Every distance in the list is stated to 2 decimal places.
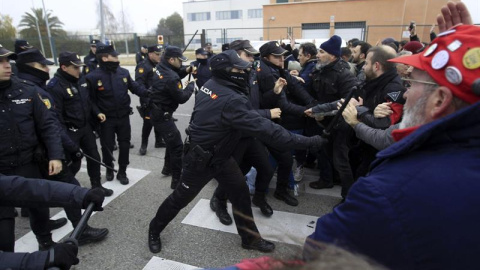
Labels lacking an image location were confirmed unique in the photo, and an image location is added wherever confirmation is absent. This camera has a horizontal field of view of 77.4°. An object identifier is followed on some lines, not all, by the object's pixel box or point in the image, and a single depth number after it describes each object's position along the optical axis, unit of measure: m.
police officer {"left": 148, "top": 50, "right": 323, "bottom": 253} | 2.74
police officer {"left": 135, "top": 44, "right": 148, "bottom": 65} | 10.57
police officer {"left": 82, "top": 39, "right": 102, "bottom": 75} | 7.03
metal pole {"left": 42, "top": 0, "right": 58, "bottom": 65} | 23.26
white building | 54.91
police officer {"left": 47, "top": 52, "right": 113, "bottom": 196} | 3.83
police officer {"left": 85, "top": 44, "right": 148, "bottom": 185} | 4.52
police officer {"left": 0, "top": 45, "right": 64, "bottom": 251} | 2.60
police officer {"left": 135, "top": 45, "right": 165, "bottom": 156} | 6.54
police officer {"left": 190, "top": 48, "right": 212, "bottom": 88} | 7.99
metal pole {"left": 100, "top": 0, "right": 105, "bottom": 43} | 17.44
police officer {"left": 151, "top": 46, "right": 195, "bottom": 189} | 4.53
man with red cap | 0.78
